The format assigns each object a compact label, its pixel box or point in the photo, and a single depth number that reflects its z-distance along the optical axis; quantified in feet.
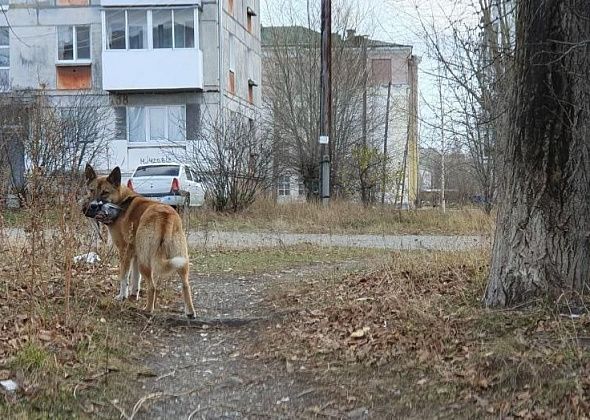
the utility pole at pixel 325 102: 67.62
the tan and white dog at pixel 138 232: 19.72
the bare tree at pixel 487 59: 20.13
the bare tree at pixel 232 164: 64.44
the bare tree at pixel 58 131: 24.61
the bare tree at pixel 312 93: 96.27
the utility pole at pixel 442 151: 47.87
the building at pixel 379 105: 91.27
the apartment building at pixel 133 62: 92.63
